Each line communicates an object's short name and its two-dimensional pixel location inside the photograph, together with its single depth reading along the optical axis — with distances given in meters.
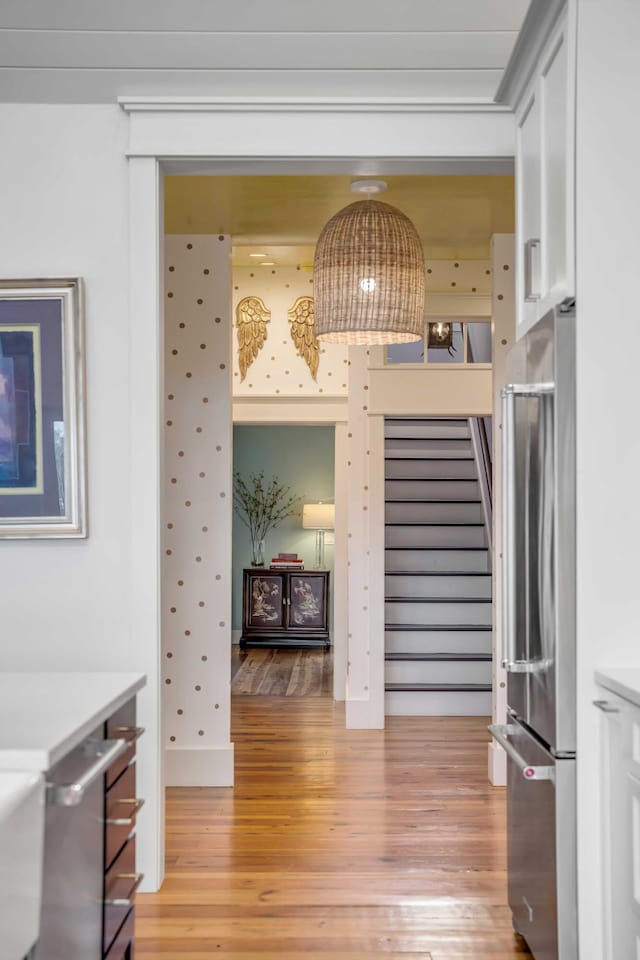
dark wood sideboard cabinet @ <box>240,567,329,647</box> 9.47
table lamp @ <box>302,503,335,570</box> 9.73
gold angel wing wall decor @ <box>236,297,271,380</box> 6.45
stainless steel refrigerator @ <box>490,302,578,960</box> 2.37
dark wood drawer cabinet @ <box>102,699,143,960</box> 2.11
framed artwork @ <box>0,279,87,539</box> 3.21
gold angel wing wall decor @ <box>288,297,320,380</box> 6.45
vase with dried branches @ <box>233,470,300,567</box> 10.20
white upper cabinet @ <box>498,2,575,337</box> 2.41
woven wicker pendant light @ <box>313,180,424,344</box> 3.55
